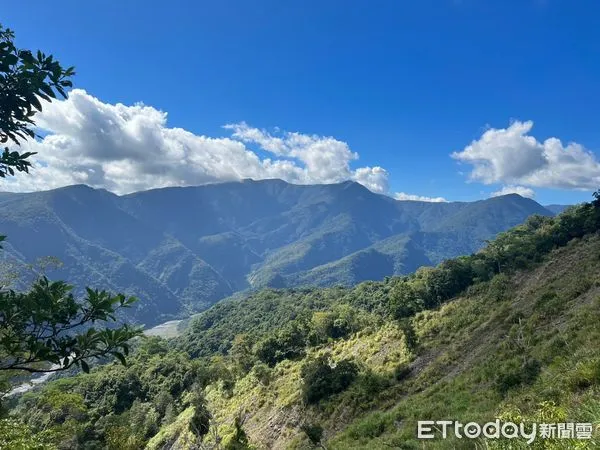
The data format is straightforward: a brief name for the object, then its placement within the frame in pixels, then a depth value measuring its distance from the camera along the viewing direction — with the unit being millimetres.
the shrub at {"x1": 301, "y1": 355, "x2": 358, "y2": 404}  29625
